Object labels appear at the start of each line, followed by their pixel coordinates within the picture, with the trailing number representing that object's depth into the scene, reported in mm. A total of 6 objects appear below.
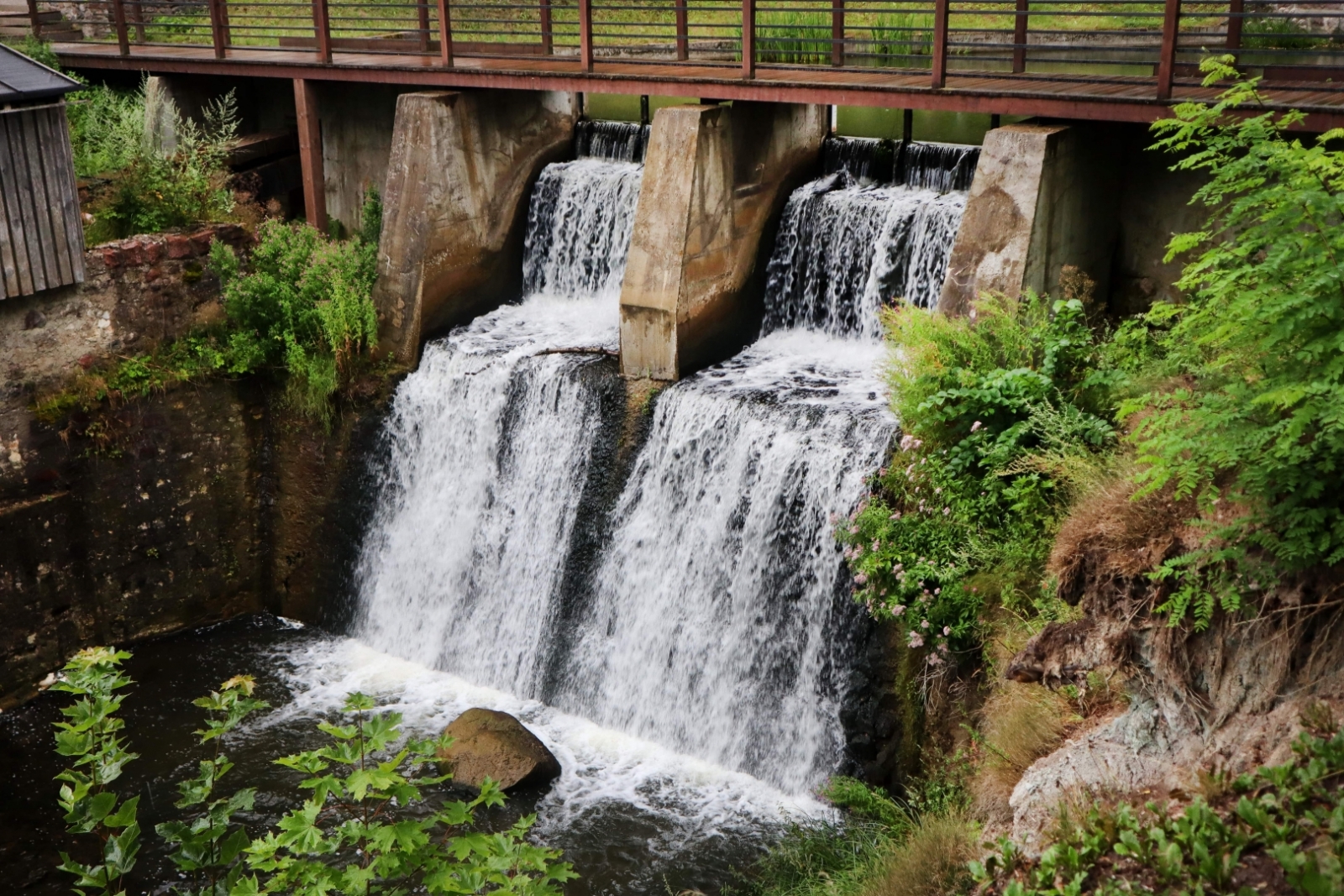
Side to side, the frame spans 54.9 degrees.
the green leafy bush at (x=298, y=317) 11719
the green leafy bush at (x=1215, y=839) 4410
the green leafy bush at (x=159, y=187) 11805
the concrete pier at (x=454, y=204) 12164
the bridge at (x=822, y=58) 8898
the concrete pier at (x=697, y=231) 10797
